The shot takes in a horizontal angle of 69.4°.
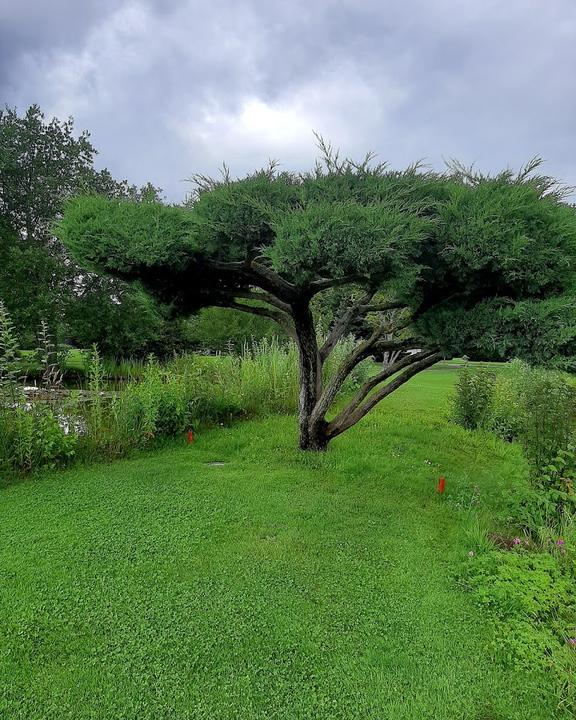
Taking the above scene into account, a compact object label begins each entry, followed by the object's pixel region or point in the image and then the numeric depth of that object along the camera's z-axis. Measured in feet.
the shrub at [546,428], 10.58
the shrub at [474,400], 19.76
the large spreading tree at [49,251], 32.99
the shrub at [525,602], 5.70
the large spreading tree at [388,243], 8.25
